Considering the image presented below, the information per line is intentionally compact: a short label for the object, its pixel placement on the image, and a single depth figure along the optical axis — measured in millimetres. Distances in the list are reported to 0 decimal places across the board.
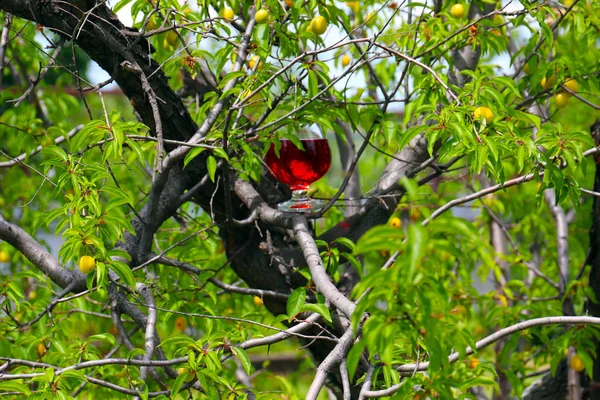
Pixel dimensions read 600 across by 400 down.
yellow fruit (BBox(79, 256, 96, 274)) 2915
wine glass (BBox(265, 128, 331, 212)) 4004
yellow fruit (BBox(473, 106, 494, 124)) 3004
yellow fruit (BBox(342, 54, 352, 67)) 5535
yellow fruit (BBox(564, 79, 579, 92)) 4449
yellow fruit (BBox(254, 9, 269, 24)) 3854
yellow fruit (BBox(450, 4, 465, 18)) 4363
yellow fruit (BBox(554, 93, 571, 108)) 4469
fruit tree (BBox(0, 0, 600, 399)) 2793
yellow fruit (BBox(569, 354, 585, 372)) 4590
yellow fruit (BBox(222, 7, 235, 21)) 4366
